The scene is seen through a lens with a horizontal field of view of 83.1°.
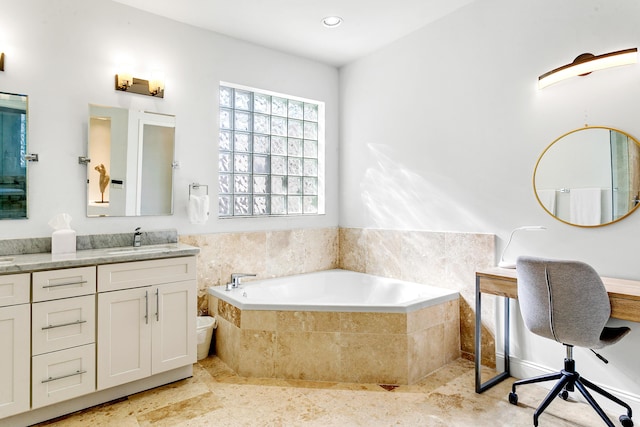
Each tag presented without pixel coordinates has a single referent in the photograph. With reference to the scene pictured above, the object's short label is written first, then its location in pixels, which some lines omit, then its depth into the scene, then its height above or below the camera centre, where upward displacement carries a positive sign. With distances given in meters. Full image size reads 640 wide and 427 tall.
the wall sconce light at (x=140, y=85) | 2.71 +1.01
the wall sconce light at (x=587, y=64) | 2.02 +0.91
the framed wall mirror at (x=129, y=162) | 2.62 +0.41
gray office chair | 1.78 -0.47
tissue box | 2.35 -0.17
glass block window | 3.40 +0.64
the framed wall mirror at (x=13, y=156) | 2.30 +0.38
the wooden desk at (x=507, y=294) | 1.75 -0.42
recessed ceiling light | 2.99 +1.65
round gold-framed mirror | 2.08 +0.26
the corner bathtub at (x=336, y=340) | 2.47 -0.86
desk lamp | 2.42 -0.17
